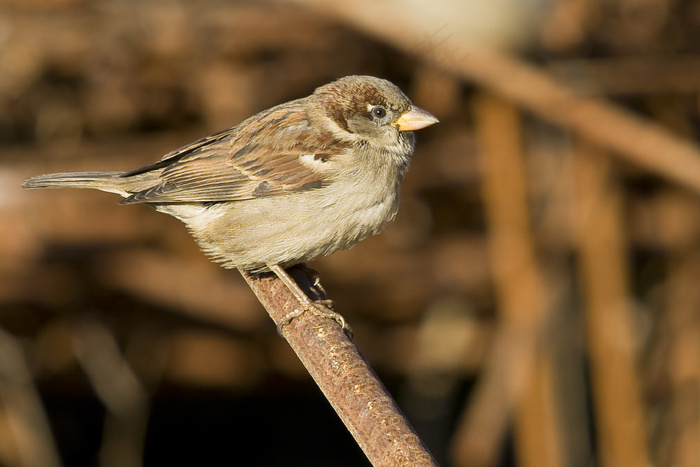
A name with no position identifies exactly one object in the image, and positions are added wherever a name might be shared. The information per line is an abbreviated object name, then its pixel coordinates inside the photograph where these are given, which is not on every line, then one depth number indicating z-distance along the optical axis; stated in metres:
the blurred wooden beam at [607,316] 10.66
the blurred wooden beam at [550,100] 8.86
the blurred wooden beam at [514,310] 10.27
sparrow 6.35
